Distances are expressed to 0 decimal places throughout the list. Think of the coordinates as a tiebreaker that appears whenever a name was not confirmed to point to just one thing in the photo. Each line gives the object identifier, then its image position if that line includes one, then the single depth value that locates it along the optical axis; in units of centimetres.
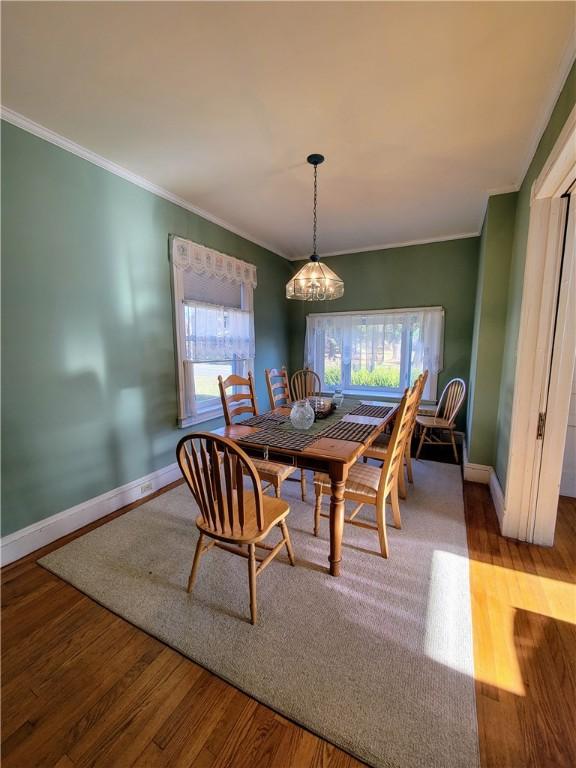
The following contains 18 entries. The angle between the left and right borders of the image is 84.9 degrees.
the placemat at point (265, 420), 232
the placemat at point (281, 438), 181
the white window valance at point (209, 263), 289
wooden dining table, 165
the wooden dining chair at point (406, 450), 221
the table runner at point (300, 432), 187
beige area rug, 110
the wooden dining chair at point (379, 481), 178
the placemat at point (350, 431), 195
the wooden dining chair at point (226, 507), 129
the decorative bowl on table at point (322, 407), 246
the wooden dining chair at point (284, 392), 261
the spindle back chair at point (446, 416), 334
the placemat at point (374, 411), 254
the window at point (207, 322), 296
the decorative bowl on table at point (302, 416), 214
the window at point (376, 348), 397
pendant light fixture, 224
